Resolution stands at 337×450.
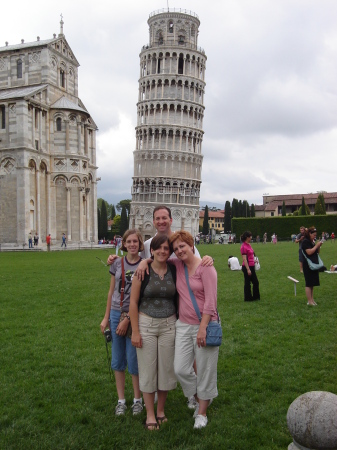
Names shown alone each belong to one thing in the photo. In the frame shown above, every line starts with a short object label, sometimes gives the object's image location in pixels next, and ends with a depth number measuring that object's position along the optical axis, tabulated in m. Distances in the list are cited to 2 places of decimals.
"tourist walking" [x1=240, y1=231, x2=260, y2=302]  12.15
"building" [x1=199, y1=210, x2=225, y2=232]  133.44
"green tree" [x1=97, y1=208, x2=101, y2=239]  74.69
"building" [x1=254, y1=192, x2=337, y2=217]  93.42
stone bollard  3.97
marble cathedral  38.25
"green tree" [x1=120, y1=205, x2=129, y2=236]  78.06
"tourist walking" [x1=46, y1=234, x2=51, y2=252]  35.59
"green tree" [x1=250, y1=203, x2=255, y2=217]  87.66
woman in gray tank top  5.04
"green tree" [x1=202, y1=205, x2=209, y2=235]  88.65
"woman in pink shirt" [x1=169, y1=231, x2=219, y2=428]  5.01
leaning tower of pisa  69.00
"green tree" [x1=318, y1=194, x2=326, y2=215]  69.69
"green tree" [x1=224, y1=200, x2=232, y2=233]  88.16
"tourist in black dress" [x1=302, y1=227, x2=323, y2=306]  11.07
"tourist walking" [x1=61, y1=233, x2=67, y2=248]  39.23
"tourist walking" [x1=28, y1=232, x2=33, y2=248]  36.80
